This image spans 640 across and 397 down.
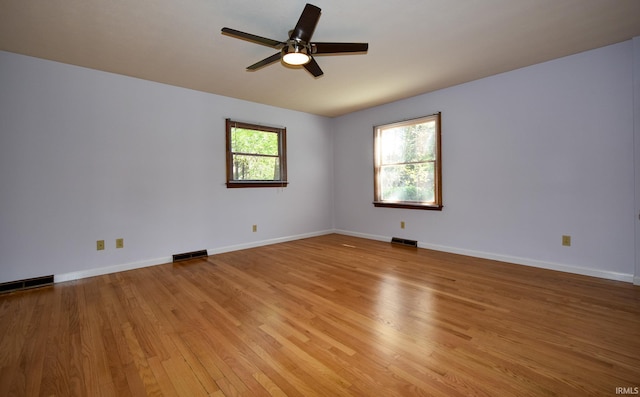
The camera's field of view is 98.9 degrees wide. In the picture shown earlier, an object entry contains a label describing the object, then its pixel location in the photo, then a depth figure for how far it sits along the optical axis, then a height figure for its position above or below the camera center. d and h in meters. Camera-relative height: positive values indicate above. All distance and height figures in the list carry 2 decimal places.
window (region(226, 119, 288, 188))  4.53 +0.75
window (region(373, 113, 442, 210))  4.36 +0.54
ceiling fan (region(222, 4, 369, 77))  2.03 +1.27
